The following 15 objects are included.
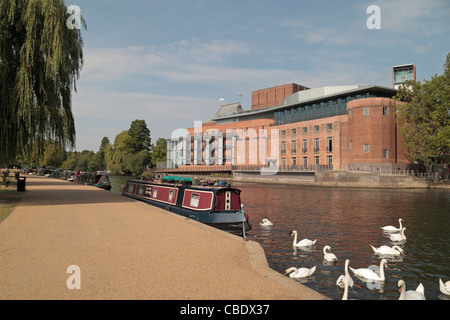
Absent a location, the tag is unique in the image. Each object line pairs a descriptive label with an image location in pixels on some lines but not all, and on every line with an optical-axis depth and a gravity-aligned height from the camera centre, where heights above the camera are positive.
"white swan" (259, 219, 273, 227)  15.28 -2.90
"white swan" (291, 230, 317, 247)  11.14 -2.82
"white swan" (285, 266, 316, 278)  7.92 -2.74
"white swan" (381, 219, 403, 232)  13.81 -2.89
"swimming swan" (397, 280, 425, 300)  6.09 -2.63
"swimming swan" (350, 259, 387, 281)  7.96 -2.82
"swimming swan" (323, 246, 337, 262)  9.52 -2.81
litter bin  22.25 -1.43
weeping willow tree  14.36 +4.34
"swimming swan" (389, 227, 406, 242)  12.31 -2.90
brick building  50.50 +5.79
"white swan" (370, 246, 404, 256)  10.34 -2.87
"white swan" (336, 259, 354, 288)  7.43 -2.83
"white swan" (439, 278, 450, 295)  7.32 -2.90
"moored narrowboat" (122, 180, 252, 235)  13.99 -1.98
